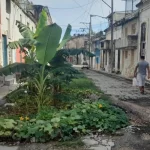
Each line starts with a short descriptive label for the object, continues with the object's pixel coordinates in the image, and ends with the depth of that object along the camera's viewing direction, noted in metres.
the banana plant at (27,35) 6.05
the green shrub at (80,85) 9.54
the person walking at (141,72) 8.87
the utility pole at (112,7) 20.81
